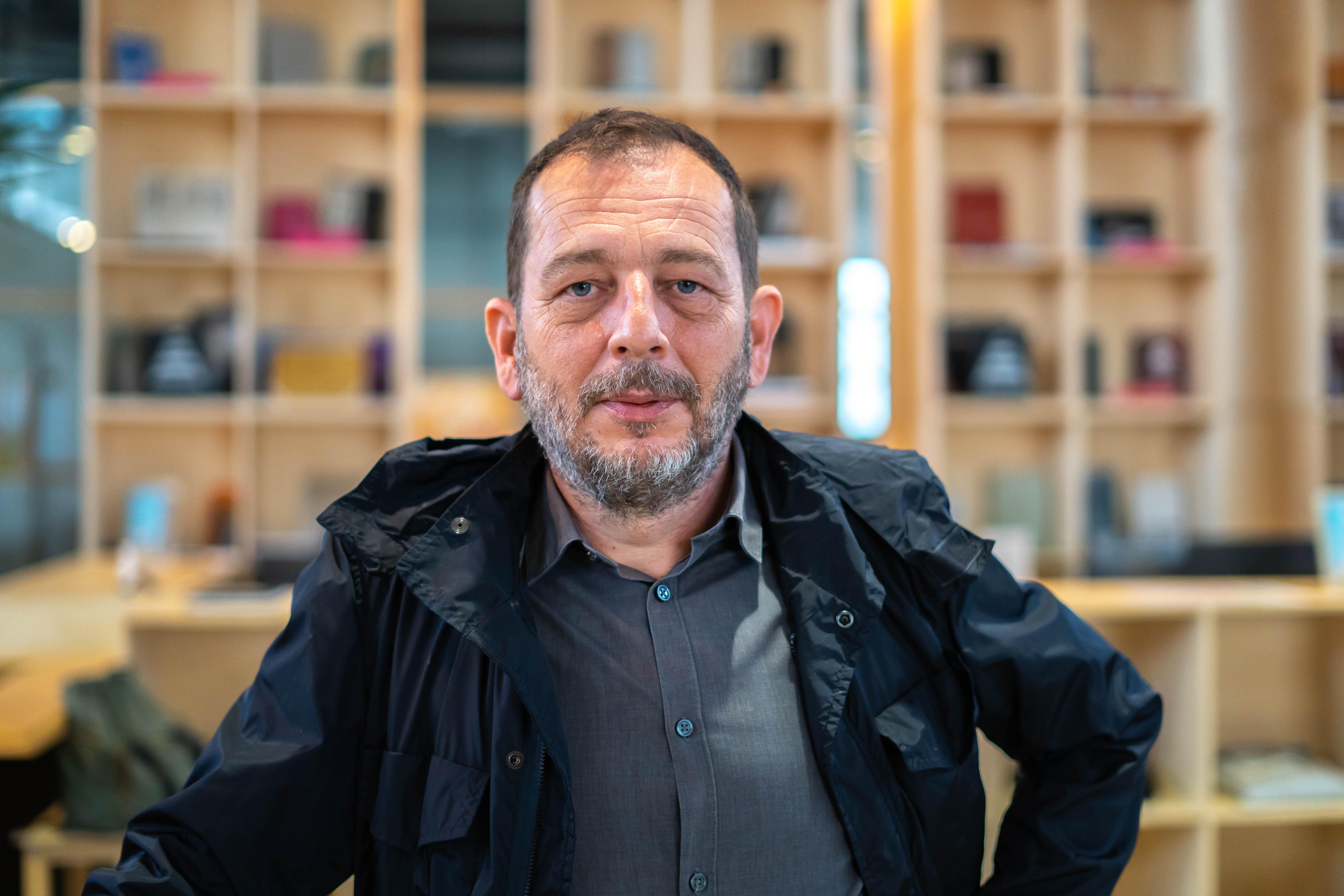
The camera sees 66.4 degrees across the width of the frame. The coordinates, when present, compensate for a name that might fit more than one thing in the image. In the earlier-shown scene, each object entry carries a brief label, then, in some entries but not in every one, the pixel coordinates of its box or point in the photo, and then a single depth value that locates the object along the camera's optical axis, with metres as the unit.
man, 1.05
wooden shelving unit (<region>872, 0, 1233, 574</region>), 4.11
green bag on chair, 1.92
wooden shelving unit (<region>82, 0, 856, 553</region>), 3.98
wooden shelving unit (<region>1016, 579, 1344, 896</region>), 2.09
